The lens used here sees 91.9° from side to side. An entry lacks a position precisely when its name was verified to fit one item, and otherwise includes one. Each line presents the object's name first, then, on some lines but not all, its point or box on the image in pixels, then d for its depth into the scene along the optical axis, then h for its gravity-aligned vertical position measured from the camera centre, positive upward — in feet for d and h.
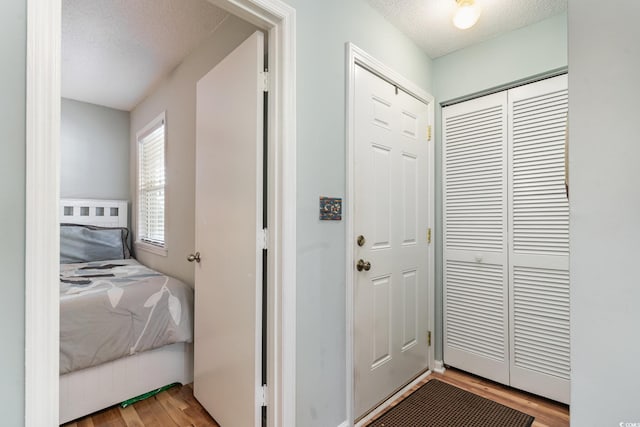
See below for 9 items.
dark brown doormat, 5.89 -3.99
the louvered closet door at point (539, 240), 6.42 -0.56
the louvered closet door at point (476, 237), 7.18 -0.56
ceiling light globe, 5.62 +3.66
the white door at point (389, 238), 6.04 -0.55
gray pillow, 10.88 -1.17
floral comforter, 5.99 -2.22
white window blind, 10.50 +1.00
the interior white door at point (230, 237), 4.96 -0.44
